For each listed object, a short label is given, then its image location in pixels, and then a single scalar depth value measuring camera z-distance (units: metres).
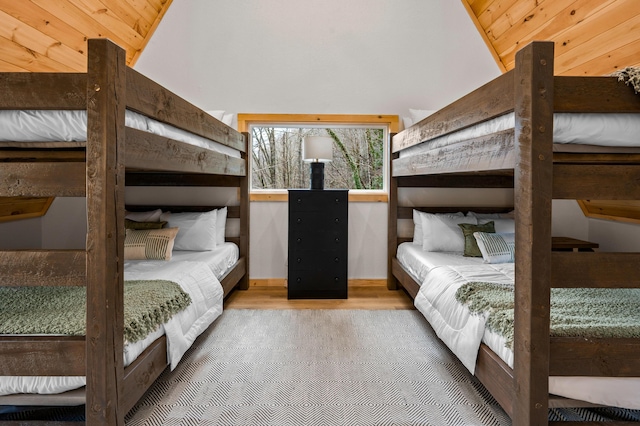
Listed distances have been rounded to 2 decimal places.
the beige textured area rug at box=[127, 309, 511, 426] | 1.63
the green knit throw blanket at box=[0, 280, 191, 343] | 1.38
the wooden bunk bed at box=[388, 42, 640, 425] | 1.23
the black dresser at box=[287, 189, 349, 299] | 3.25
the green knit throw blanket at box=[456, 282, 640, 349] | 1.36
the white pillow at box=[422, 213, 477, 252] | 3.10
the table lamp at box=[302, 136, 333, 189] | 3.31
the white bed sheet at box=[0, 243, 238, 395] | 1.29
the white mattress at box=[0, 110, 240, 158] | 1.31
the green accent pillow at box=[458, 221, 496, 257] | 2.95
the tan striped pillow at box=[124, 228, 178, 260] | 2.66
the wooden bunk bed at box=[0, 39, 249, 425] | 1.24
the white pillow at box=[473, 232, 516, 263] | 2.73
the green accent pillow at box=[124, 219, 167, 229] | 2.96
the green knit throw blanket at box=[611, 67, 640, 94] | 1.24
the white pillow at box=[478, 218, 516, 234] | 3.16
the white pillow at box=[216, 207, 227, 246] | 3.35
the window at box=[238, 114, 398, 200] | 3.80
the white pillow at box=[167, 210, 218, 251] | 3.09
